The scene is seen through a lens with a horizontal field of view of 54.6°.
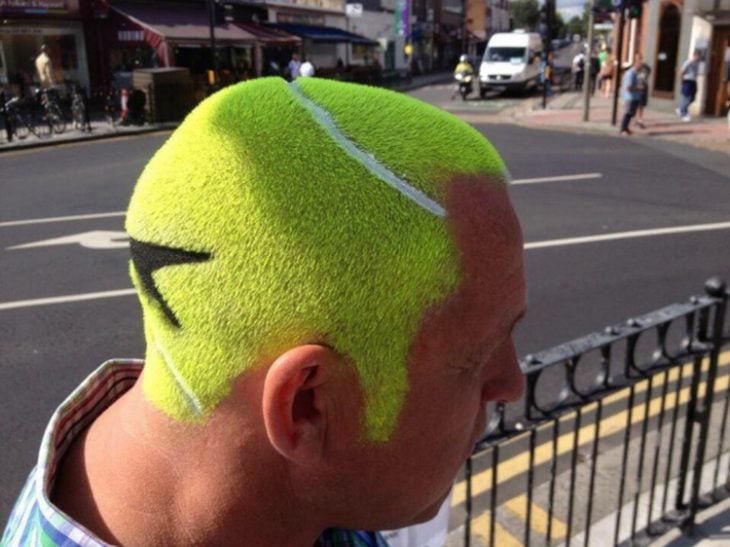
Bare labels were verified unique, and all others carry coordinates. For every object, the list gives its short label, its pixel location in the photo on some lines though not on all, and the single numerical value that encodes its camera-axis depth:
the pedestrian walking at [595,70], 29.93
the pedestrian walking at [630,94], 14.94
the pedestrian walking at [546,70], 21.93
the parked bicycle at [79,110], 16.25
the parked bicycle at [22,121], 15.20
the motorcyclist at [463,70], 26.07
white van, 27.11
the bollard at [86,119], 16.31
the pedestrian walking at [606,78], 25.39
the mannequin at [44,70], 16.67
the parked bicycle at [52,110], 15.62
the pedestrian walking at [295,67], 24.06
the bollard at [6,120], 14.55
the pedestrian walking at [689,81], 17.12
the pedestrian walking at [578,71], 30.06
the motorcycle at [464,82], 26.36
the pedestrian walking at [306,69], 21.99
